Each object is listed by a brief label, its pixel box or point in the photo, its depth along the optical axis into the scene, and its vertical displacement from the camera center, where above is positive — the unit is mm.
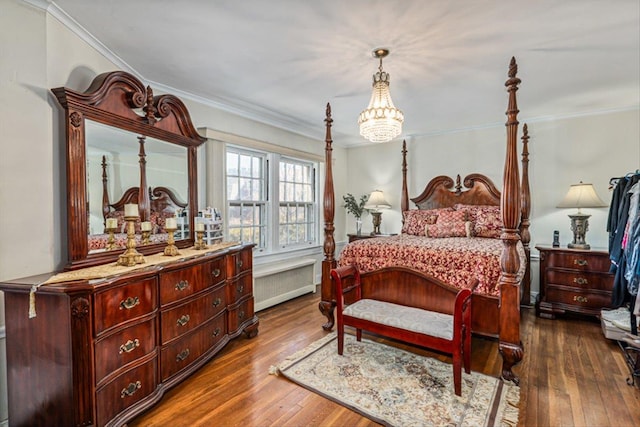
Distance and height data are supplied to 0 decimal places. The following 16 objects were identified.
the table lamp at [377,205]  5207 +33
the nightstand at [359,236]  5063 -460
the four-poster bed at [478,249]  2303 -385
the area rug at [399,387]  1948 -1277
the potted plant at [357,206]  5448 +20
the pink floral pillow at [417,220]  4324 -187
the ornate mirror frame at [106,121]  2008 +670
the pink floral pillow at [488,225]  3893 -237
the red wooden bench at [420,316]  2162 -854
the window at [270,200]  3957 +119
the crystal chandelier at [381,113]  2543 +757
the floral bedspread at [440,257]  2627 -466
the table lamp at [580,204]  3623 +10
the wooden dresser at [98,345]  1605 -764
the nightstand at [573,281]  3396 -846
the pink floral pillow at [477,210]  4086 -52
